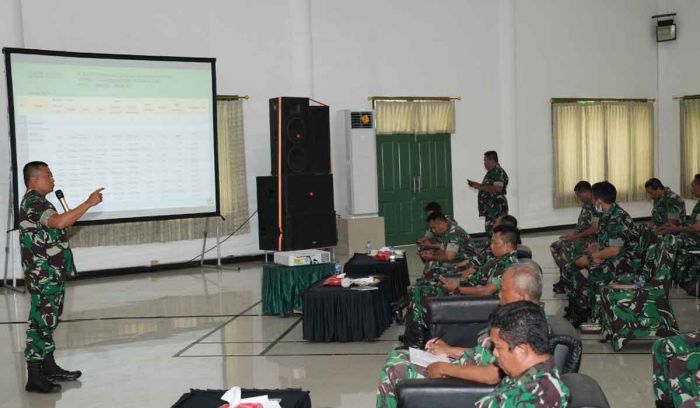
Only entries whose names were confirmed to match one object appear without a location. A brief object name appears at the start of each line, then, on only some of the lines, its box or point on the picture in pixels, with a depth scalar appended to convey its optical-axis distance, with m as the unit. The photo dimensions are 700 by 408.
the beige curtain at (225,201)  11.64
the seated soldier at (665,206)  8.87
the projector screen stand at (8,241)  10.27
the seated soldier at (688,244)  8.54
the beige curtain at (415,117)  13.72
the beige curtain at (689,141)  16.23
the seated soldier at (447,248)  7.36
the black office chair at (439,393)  3.51
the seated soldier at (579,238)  8.43
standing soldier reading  11.50
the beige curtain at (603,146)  15.77
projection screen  9.73
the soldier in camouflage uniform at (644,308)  6.11
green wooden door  13.86
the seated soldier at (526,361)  2.79
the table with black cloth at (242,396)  3.45
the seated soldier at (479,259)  7.21
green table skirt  7.87
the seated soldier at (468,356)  3.84
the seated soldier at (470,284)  5.53
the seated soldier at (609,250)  6.59
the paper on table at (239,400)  3.24
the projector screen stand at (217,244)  11.94
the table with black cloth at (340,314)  6.73
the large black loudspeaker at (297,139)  8.31
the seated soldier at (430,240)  8.01
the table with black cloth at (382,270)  7.68
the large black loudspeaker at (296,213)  8.25
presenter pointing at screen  5.51
